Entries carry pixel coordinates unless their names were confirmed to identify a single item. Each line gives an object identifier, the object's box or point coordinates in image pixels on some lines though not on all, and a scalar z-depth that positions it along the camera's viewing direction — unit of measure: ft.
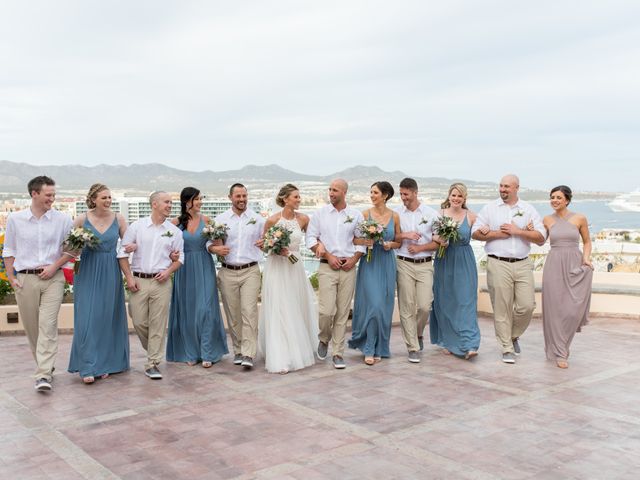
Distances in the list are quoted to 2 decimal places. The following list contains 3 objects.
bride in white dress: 24.85
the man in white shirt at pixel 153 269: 23.85
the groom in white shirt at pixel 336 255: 25.73
